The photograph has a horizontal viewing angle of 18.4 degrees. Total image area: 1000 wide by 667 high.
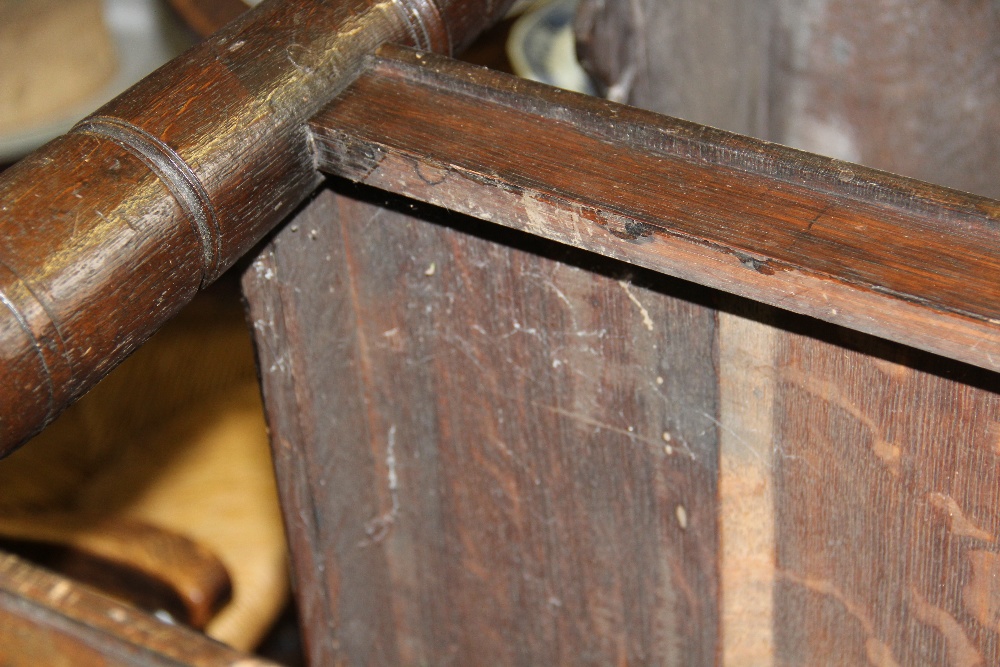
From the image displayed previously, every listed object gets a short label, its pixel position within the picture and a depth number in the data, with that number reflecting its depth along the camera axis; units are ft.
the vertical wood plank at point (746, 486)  2.73
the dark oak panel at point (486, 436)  2.84
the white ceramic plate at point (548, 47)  4.27
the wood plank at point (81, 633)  2.63
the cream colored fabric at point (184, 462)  3.92
